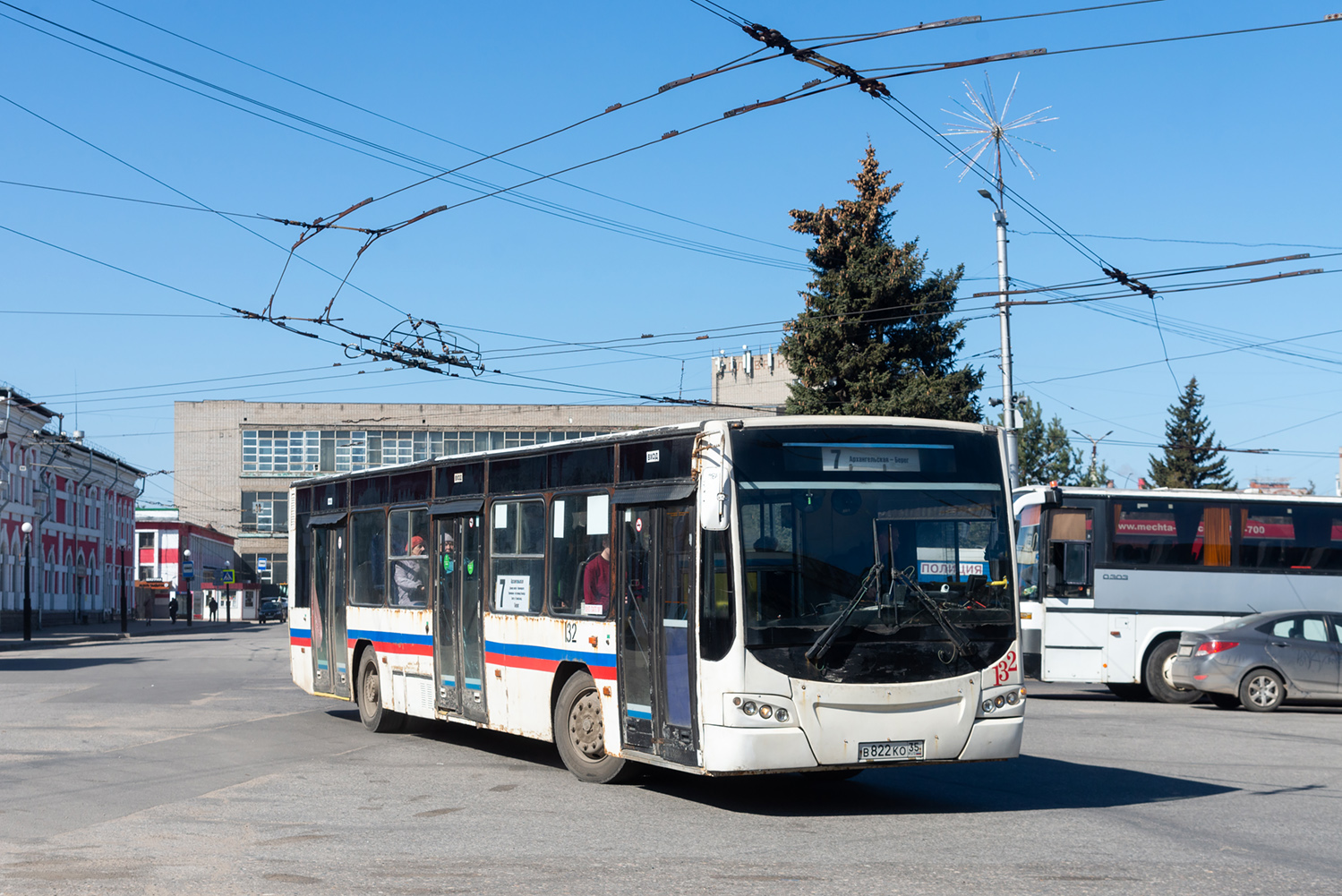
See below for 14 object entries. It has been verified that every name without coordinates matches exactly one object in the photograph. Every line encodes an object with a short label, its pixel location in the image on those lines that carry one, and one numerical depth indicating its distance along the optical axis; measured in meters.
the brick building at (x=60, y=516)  66.94
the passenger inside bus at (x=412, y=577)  15.46
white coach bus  22.73
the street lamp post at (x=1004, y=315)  31.11
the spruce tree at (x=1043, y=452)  65.62
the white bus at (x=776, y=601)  10.09
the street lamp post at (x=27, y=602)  49.81
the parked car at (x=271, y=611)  99.44
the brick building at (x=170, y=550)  103.94
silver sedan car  20.25
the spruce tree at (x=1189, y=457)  93.81
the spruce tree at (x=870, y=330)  38.28
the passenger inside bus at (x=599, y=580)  11.85
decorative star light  32.77
